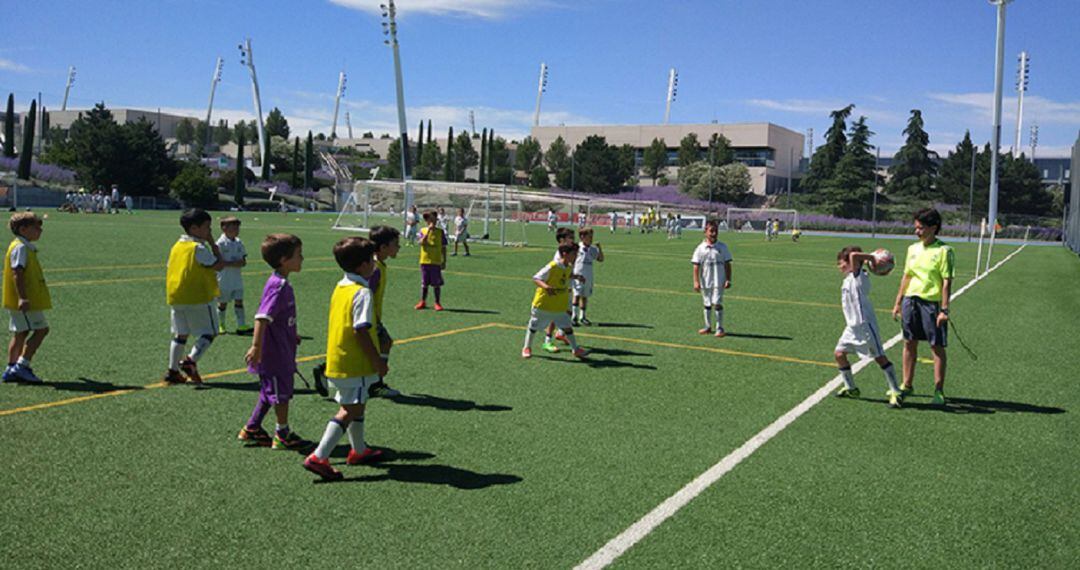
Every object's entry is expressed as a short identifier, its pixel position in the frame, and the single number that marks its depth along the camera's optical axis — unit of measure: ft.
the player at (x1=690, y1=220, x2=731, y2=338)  41.78
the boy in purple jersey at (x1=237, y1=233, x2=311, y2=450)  19.39
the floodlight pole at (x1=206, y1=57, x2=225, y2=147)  430.20
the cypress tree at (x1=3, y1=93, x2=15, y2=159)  272.51
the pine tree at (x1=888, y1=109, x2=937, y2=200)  325.21
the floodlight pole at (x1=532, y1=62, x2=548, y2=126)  450.71
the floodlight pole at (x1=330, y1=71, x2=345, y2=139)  504.59
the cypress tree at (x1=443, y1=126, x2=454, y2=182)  339.16
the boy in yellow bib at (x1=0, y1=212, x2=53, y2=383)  26.37
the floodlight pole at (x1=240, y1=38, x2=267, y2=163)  337.72
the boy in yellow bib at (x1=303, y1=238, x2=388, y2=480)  18.17
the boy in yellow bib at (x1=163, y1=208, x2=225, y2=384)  26.86
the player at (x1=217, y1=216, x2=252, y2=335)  37.20
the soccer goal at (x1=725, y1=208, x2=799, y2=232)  249.82
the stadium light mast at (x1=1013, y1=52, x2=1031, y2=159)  313.12
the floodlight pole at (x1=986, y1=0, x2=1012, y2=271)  189.78
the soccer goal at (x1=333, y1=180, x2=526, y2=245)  126.11
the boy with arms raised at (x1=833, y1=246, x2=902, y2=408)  27.17
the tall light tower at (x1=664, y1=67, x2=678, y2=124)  428.56
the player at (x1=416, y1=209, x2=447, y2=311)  48.26
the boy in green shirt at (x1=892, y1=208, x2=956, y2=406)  26.86
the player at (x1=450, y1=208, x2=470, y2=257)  94.38
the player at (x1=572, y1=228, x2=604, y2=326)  44.12
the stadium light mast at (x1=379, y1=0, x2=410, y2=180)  208.15
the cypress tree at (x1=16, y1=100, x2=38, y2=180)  222.69
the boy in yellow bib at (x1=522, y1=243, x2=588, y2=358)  32.96
